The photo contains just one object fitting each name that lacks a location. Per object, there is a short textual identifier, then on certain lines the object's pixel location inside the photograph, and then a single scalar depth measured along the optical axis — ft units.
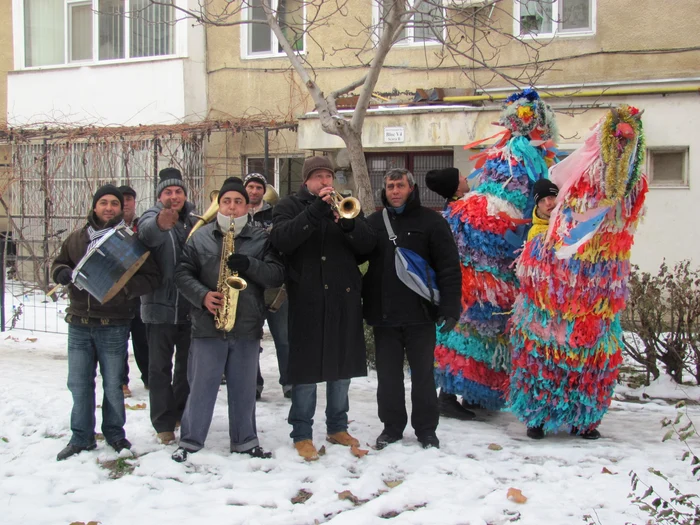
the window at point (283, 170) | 41.96
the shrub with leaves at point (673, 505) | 9.80
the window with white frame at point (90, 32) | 43.83
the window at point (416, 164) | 38.63
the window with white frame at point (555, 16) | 36.43
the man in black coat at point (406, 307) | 16.51
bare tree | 24.73
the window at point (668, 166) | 34.22
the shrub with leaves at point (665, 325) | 21.39
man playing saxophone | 15.29
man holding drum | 15.61
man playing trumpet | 15.87
